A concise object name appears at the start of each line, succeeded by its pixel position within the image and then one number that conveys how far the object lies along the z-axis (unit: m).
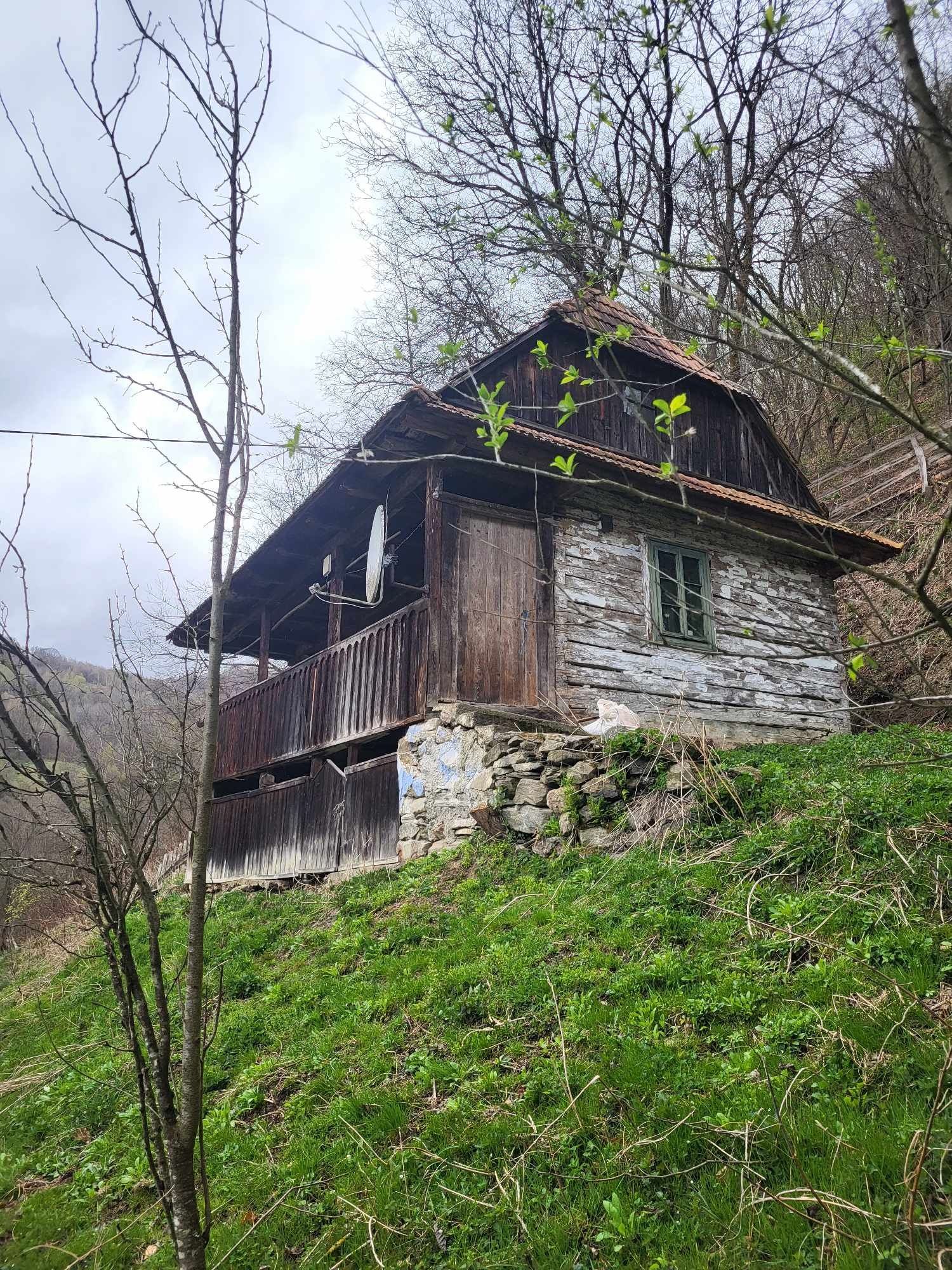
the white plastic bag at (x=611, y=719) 8.57
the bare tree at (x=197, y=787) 2.00
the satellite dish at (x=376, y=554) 8.91
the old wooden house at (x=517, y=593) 8.95
